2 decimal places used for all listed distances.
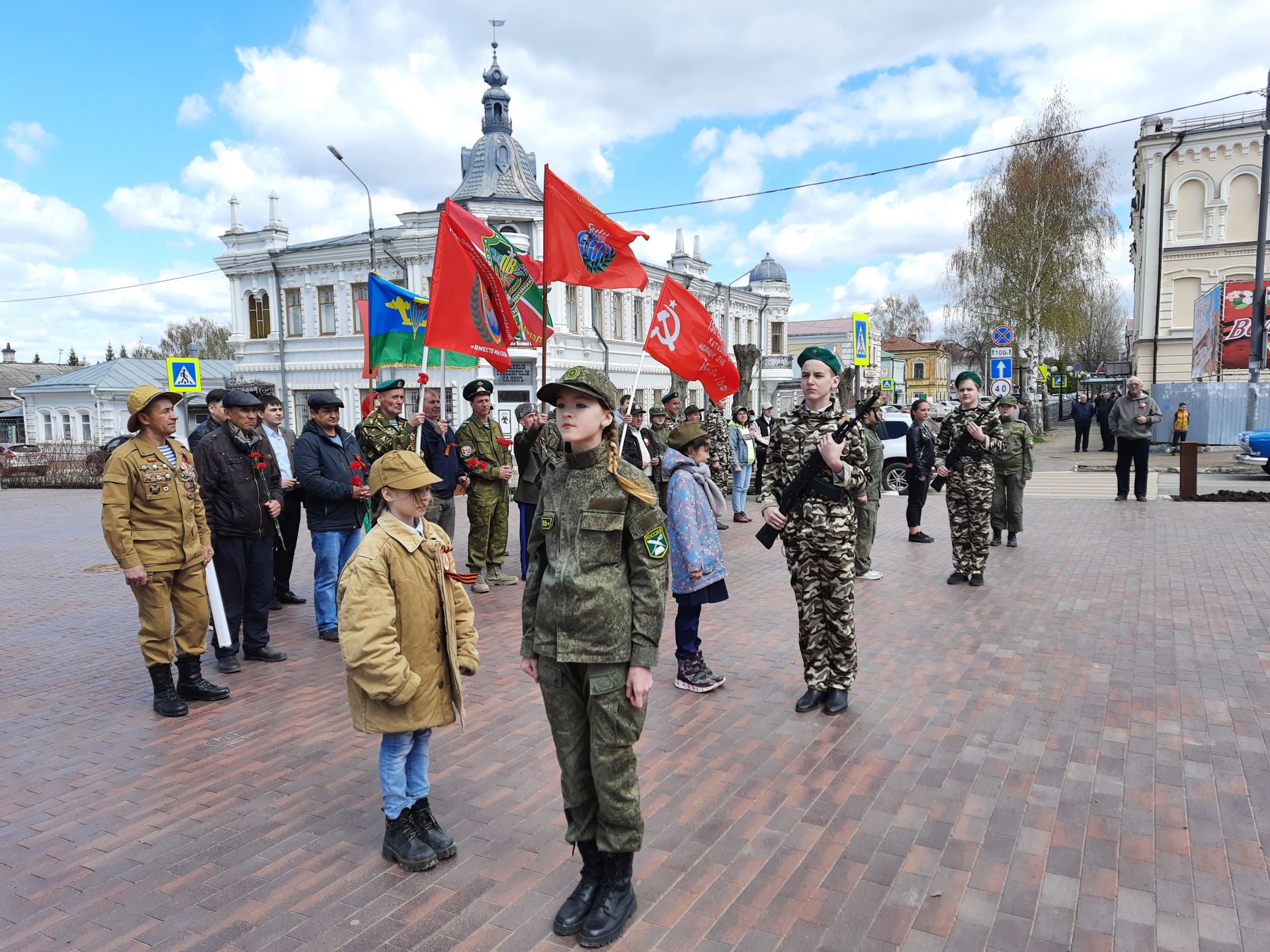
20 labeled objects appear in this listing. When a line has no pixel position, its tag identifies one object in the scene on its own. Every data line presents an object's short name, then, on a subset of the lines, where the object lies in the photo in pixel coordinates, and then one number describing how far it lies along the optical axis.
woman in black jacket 10.90
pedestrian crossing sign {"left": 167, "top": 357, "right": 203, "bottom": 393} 13.16
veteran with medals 4.93
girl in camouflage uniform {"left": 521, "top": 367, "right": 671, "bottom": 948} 2.89
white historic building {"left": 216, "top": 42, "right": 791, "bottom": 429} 31.28
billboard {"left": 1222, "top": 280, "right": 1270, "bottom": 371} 24.84
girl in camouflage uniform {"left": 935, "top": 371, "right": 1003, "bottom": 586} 8.36
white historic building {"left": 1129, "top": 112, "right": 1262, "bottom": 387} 37.56
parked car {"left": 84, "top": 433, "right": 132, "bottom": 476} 24.73
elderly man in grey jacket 13.05
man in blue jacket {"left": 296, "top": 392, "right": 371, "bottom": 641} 6.60
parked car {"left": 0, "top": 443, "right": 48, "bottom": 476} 25.09
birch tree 35.34
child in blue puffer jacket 5.14
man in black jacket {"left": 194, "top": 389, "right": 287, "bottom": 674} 5.91
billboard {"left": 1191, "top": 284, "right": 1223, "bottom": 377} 25.31
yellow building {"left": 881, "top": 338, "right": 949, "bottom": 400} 98.19
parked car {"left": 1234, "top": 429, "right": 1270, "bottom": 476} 17.77
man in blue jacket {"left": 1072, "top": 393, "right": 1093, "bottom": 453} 27.88
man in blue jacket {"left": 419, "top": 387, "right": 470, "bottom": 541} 8.32
